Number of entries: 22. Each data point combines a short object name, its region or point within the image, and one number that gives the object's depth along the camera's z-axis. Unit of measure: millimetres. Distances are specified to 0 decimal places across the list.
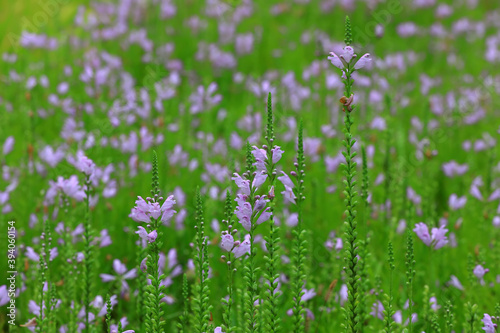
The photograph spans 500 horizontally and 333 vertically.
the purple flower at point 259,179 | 3812
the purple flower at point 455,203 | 8187
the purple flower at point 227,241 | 3797
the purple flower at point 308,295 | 5523
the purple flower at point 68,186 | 6043
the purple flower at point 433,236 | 5336
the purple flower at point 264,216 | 3827
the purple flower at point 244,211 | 3719
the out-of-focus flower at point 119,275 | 6137
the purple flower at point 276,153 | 3836
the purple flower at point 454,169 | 10008
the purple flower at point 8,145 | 8602
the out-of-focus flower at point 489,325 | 4117
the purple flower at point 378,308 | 5324
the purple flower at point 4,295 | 5520
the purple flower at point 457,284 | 6324
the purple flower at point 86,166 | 5031
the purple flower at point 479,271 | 5363
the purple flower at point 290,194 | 4160
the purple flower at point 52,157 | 8437
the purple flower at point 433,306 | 4771
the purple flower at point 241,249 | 4047
